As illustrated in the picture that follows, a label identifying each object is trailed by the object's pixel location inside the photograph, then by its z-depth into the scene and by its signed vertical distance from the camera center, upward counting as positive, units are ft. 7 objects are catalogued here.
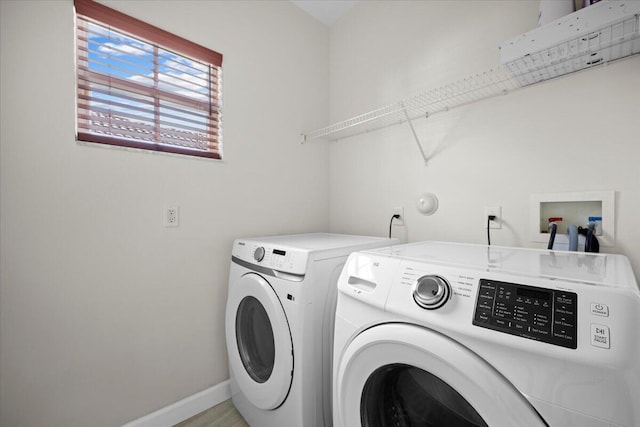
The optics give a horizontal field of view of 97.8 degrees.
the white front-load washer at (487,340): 1.59 -0.91
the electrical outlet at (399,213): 5.84 -0.07
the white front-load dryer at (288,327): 3.67 -1.66
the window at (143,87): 4.26 +2.16
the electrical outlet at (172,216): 4.91 -0.08
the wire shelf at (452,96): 4.42 +1.99
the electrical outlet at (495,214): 4.49 -0.07
